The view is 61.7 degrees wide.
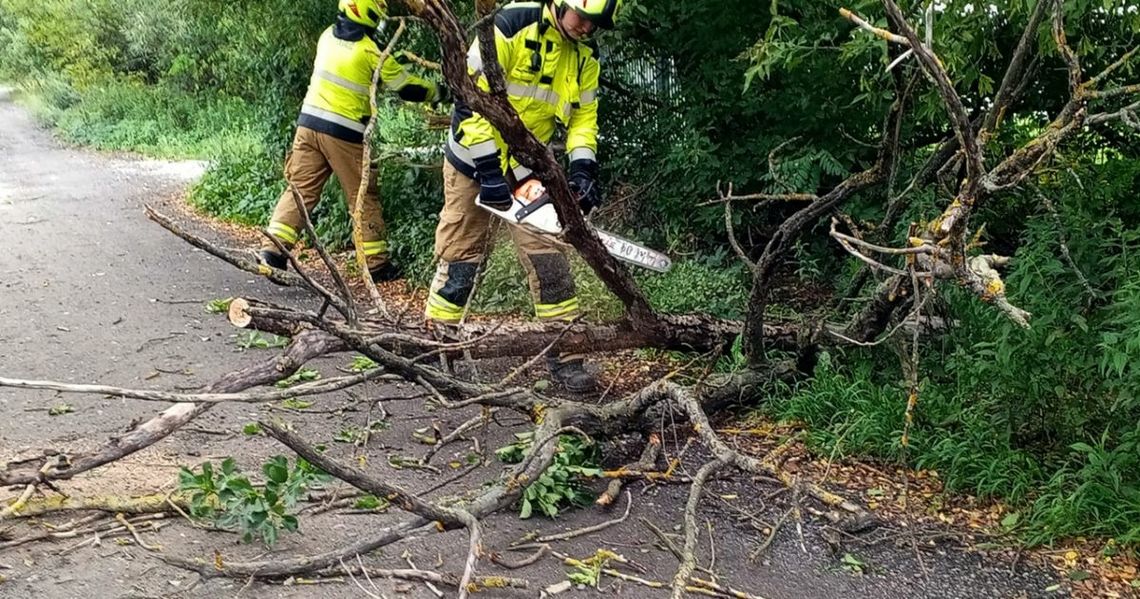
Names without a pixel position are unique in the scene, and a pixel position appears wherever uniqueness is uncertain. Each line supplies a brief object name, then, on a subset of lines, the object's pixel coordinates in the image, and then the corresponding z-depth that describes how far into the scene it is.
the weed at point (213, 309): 5.81
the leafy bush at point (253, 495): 2.97
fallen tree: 2.67
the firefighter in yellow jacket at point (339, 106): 6.02
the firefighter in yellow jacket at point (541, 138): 4.48
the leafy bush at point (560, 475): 3.41
